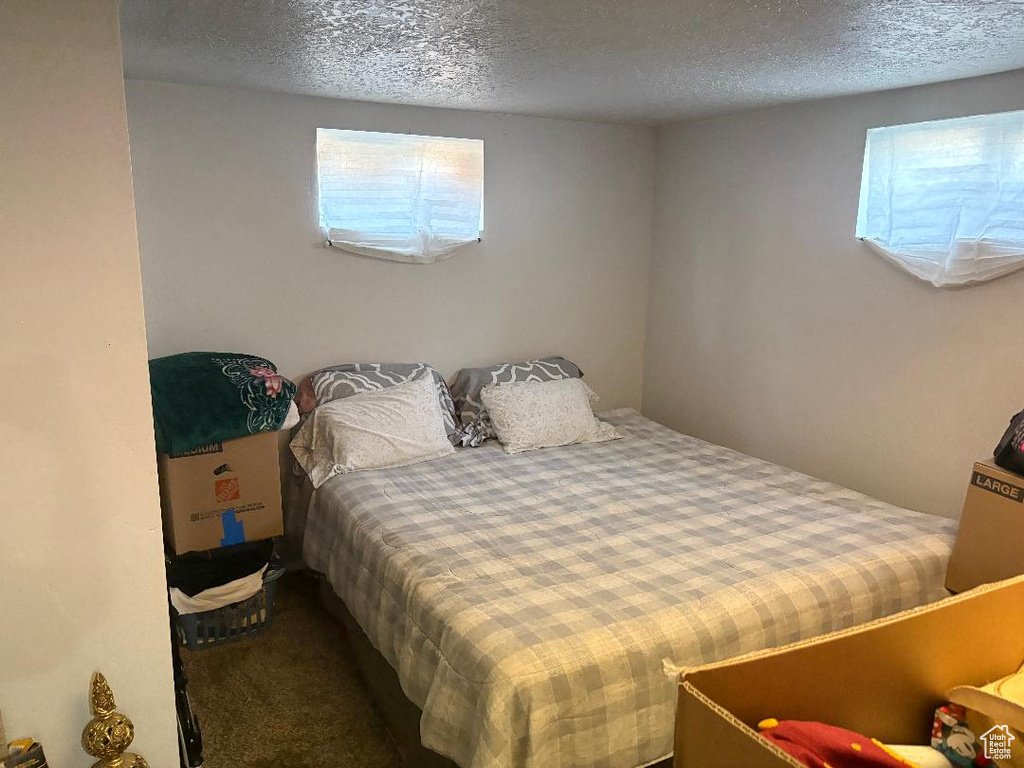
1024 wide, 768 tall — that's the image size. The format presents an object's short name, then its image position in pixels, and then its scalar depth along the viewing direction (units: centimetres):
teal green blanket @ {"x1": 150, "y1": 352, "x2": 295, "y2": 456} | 252
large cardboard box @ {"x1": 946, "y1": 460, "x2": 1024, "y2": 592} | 202
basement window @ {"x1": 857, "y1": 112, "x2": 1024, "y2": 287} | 248
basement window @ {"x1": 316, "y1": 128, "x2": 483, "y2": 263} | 326
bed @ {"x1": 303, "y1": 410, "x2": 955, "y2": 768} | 177
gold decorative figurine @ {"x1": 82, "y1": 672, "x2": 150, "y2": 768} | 129
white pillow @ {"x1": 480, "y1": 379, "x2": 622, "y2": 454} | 339
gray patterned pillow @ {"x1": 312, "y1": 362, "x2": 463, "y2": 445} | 322
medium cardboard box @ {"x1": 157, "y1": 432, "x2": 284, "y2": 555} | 257
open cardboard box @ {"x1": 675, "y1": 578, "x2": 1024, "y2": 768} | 90
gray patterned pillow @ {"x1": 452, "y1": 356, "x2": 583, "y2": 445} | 346
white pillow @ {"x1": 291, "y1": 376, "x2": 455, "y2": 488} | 303
